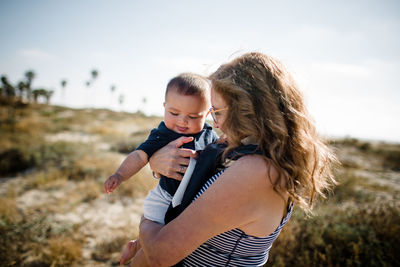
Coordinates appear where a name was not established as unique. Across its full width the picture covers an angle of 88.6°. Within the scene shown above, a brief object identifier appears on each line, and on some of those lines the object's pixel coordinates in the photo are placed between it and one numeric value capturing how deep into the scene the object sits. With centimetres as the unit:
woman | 115
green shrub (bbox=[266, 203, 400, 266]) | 329
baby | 209
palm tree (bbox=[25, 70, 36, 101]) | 6162
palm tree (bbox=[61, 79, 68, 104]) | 8194
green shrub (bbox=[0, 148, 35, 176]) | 806
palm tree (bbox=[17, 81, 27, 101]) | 5781
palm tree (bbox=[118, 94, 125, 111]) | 7525
